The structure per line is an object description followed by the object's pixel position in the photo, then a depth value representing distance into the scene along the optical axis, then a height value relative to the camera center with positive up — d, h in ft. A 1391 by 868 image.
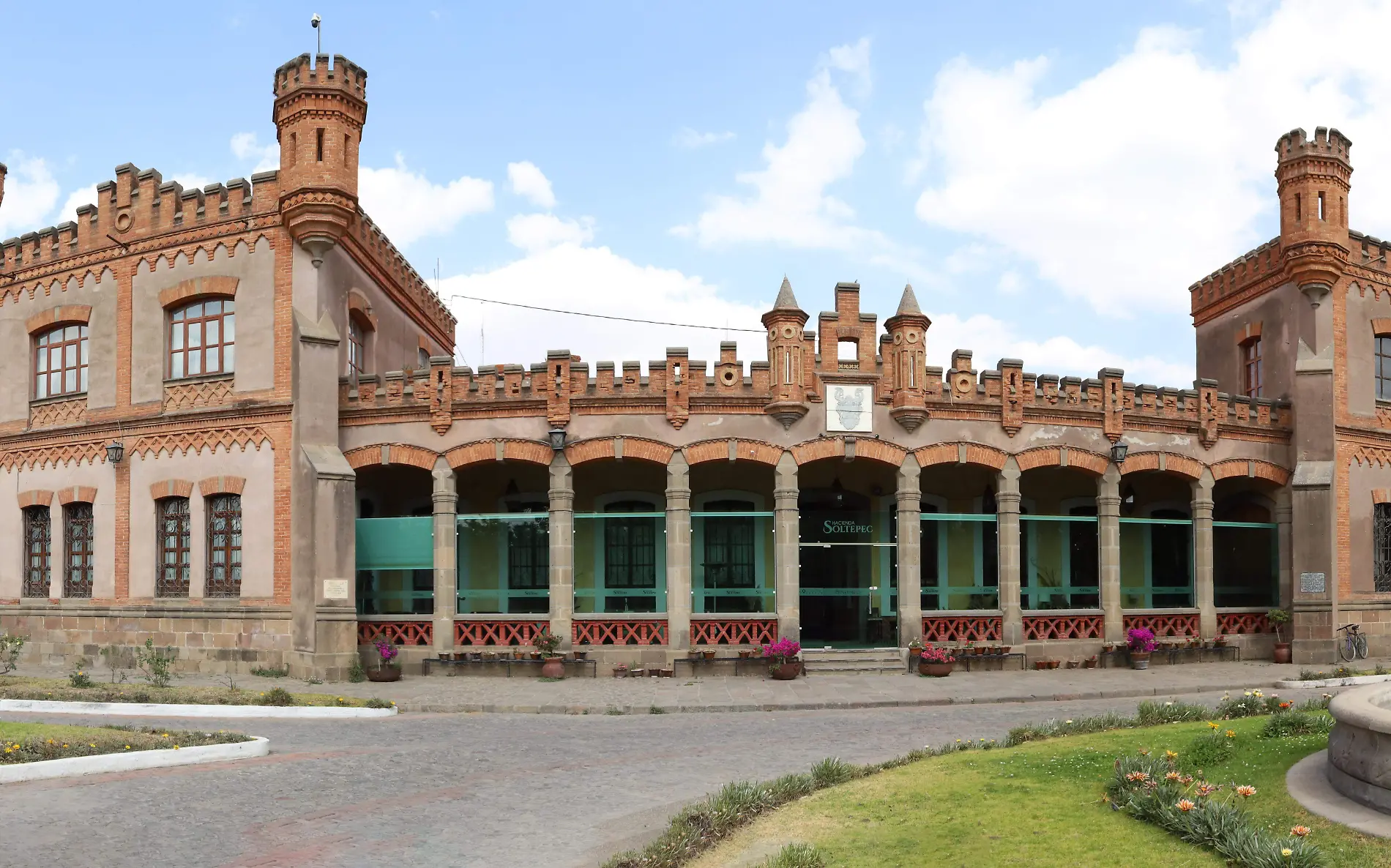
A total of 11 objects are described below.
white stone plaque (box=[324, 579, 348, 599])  68.08 -5.01
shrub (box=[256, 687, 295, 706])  55.26 -9.36
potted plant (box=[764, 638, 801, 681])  68.18 -9.46
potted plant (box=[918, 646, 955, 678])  69.00 -9.76
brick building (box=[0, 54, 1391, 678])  70.85 +2.79
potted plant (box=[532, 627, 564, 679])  68.80 -9.04
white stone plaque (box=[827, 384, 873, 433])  72.64 +6.10
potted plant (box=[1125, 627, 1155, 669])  73.67 -9.36
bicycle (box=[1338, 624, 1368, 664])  80.02 -10.35
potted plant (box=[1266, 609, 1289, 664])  81.56 -8.65
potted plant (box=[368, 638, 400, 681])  67.56 -9.63
